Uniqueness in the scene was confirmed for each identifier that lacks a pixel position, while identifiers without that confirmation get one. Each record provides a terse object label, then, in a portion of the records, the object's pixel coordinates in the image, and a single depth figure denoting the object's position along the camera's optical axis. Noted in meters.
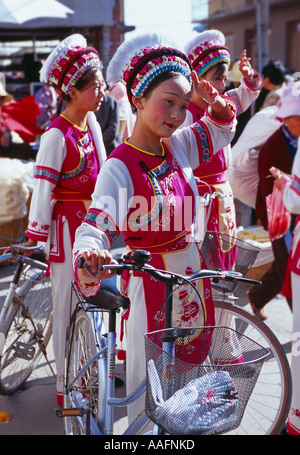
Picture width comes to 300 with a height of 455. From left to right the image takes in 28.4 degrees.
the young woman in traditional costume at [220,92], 3.44
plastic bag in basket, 1.63
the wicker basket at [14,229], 6.34
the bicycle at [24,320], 3.35
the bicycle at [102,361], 1.85
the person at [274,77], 7.05
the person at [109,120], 5.82
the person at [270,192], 3.74
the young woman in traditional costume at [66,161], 3.18
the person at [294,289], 2.70
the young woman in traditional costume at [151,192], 2.12
